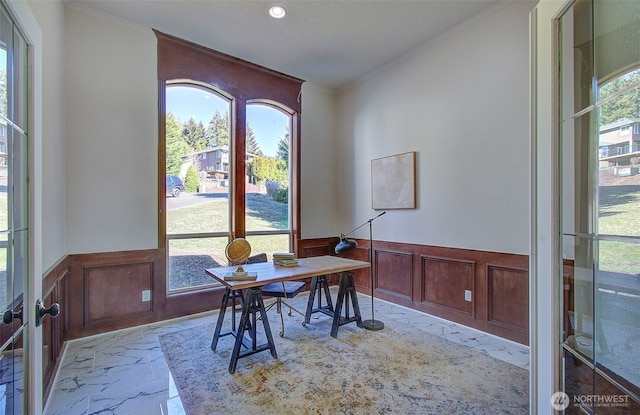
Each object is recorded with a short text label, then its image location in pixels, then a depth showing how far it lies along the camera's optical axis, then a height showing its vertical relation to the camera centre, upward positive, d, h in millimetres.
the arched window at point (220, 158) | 3469 +634
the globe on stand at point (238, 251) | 2641 -392
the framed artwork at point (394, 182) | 3709 +322
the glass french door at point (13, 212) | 950 -15
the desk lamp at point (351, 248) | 3131 -448
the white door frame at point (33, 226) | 1076 -68
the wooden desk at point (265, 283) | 2383 -742
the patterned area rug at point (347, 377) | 1918 -1264
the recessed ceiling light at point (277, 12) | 2871 +1887
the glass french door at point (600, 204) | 1080 +6
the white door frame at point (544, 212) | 1320 -29
